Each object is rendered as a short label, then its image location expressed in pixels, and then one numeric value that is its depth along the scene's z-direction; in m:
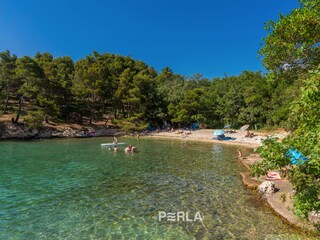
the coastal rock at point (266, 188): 12.20
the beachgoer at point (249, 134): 38.44
